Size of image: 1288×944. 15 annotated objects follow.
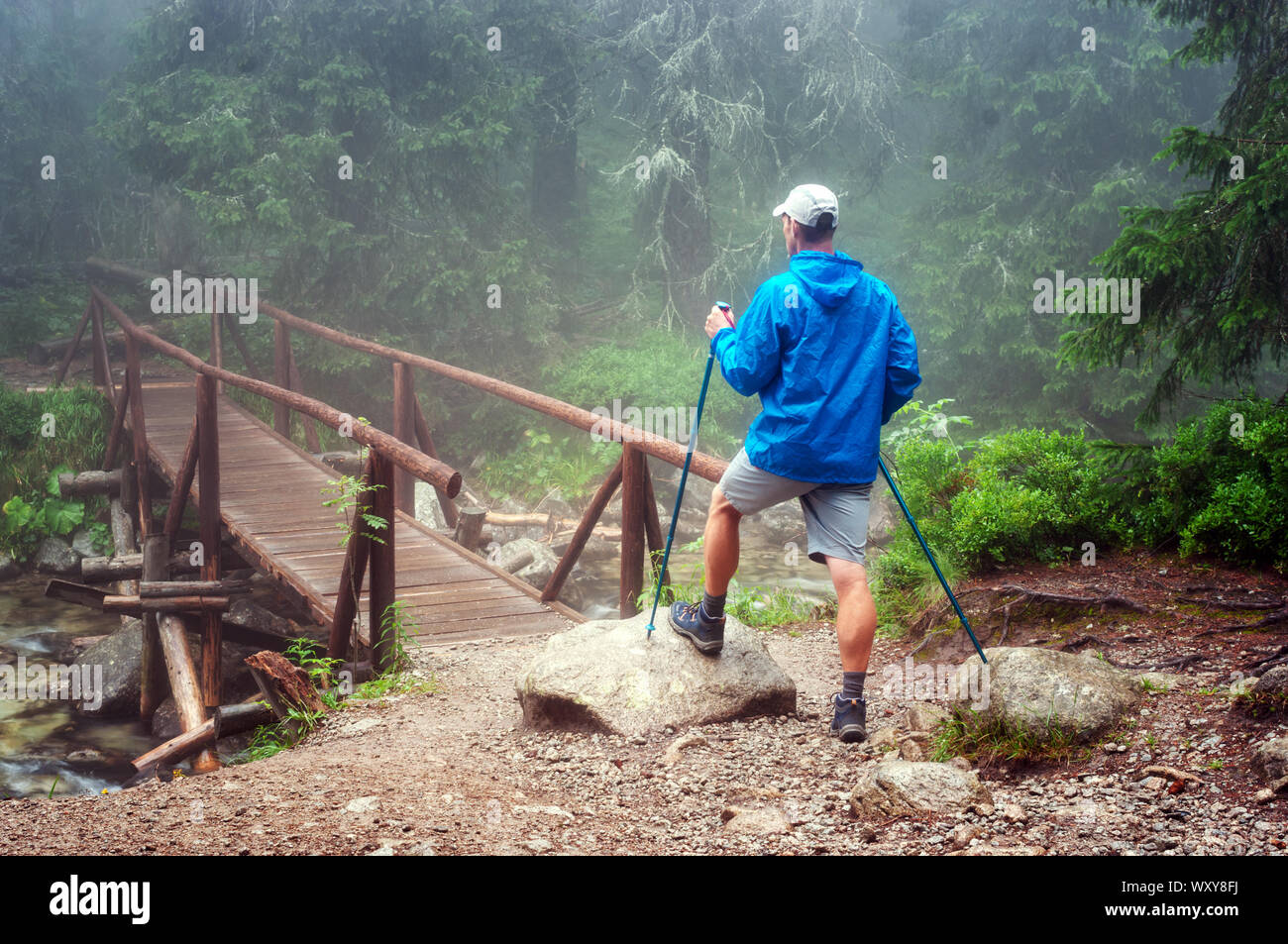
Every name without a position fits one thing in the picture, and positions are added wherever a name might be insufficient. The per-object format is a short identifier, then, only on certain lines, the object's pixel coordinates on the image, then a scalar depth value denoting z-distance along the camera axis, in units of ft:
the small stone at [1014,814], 8.92
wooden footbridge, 17.52
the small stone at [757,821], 9.51
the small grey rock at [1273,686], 9.91
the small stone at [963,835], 8.71
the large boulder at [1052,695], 10.27
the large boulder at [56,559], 36.76
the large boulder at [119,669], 27.53
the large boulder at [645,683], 12.59
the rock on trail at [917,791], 9.20
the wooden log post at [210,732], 16.47
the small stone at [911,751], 11.03
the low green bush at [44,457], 37.19
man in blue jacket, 11.27
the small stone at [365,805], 10.41
